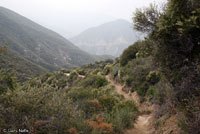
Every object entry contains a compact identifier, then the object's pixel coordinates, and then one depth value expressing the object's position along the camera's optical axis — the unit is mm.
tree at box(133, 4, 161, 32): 6207
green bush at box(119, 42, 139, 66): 18297
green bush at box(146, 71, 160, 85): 9866
